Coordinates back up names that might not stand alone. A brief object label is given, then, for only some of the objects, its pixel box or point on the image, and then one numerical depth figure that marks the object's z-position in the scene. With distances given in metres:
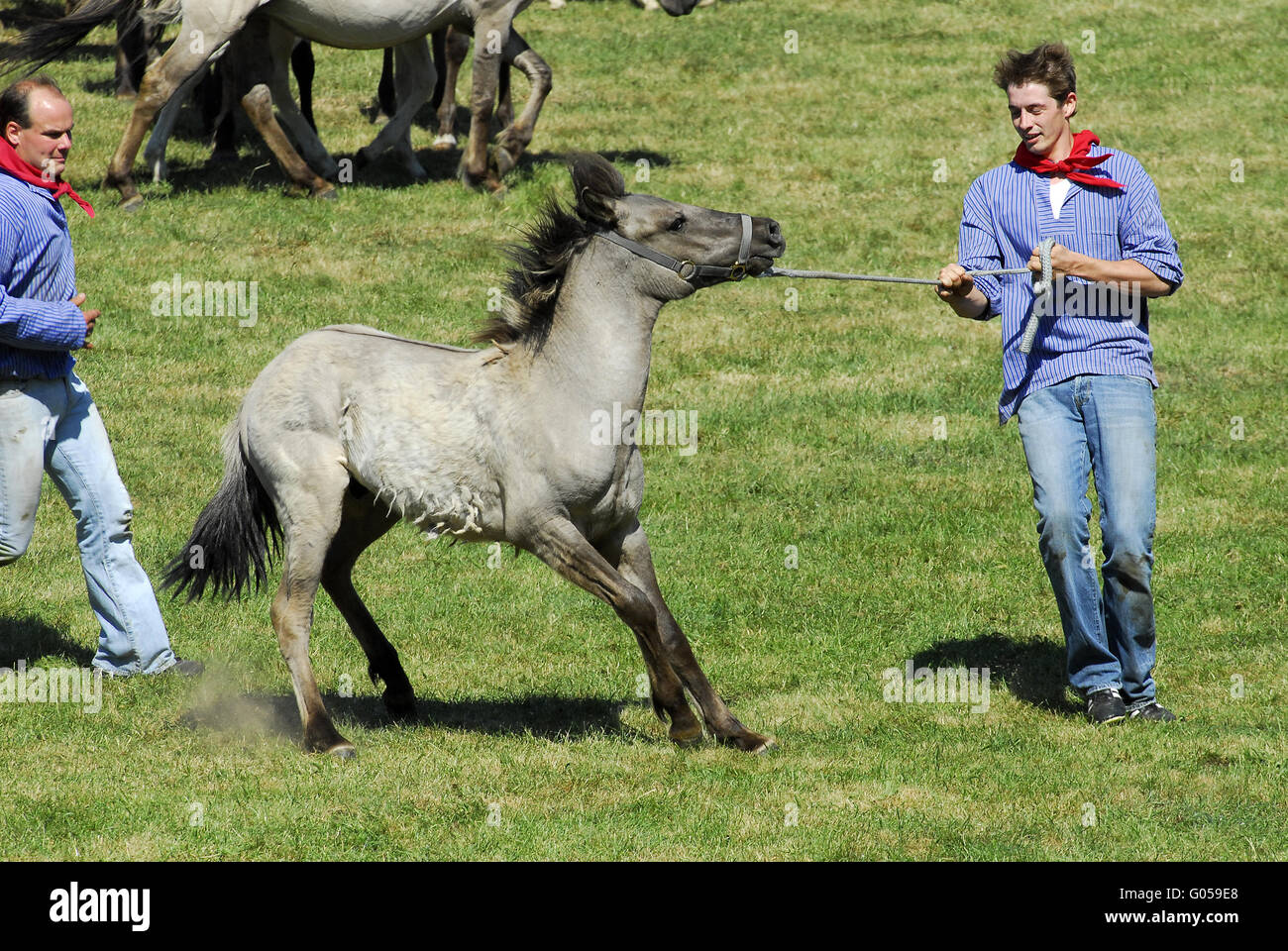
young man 12.32
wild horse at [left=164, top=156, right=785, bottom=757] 11.77
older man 12.31
